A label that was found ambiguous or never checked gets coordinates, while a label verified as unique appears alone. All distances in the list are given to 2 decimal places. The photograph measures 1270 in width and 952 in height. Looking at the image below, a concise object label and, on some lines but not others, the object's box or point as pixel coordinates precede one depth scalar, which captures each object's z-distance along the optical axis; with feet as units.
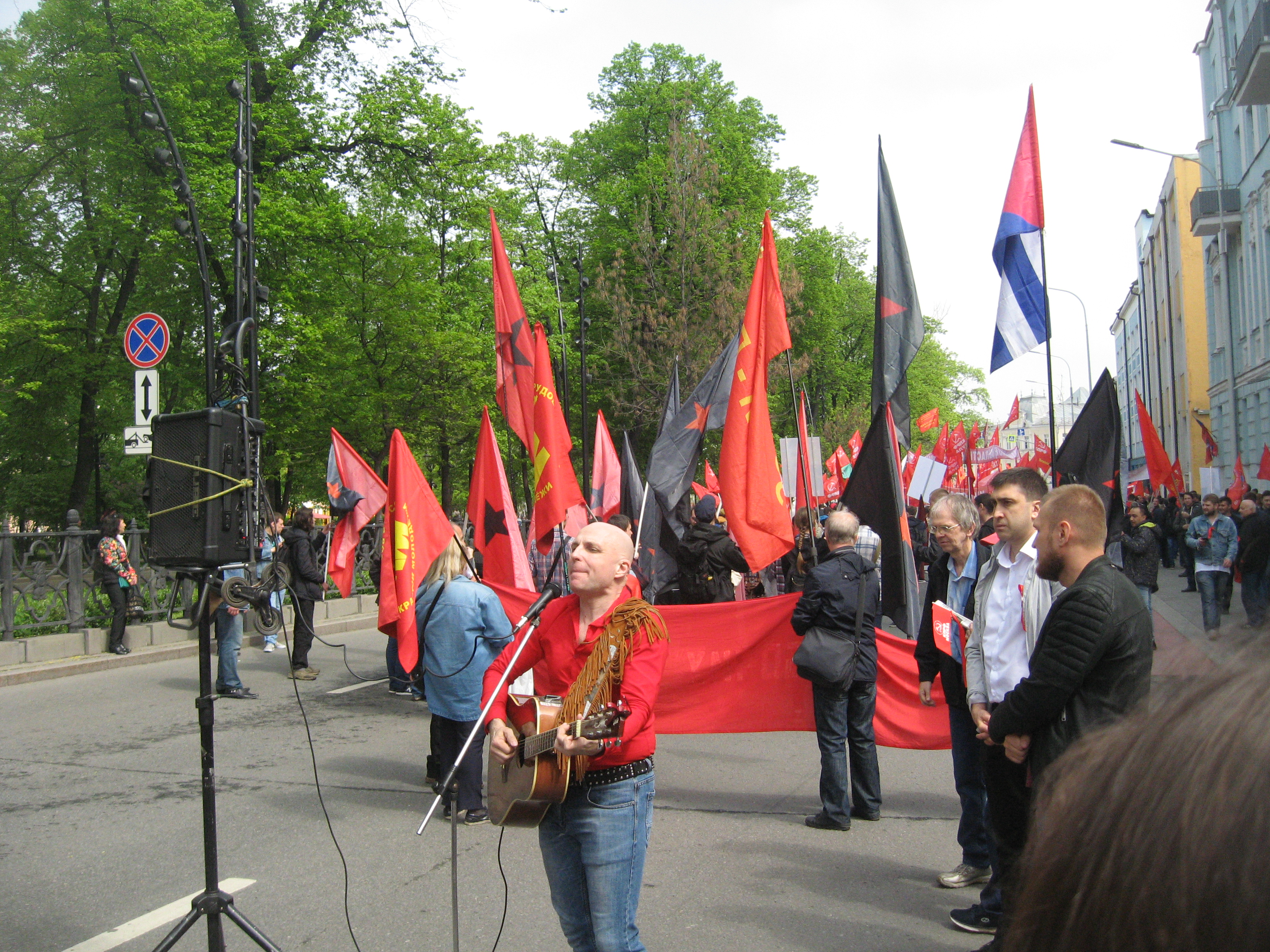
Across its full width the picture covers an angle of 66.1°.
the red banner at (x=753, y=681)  22.07
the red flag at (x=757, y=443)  24.93
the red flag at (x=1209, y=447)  78.79
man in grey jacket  13.42
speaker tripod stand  12.25
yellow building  131.75
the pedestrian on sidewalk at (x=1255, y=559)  42.04
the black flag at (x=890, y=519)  22.44
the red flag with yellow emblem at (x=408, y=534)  21.61
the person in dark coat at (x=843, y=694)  19.26
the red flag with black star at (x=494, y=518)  27.71
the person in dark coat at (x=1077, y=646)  11.03
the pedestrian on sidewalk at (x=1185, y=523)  69.36
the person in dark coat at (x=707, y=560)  35.40
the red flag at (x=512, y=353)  27.63
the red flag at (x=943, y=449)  77.00
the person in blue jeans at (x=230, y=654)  35.32
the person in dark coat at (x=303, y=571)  39.78
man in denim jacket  45.14
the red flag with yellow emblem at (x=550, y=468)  25.54
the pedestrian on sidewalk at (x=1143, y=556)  41.39
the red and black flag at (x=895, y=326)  23.66
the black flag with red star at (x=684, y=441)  30.60
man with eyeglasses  16.12
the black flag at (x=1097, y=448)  25.76
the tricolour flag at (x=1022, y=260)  23.47
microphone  12.44
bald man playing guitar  10.32
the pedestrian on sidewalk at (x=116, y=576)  43.73
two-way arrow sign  42.32
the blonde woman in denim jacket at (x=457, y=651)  20.71
